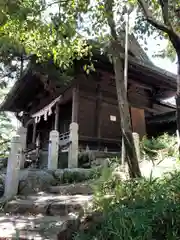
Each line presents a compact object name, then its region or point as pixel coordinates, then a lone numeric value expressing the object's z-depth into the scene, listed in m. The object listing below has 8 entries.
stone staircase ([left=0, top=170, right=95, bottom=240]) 2.41
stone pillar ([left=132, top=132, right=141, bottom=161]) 5.86
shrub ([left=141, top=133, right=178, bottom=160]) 5.60
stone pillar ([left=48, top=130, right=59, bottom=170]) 5.78
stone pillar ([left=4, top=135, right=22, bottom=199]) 4.19
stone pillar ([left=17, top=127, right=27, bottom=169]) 6.89
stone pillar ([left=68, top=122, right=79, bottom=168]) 5.88
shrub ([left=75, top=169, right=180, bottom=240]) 1.96
